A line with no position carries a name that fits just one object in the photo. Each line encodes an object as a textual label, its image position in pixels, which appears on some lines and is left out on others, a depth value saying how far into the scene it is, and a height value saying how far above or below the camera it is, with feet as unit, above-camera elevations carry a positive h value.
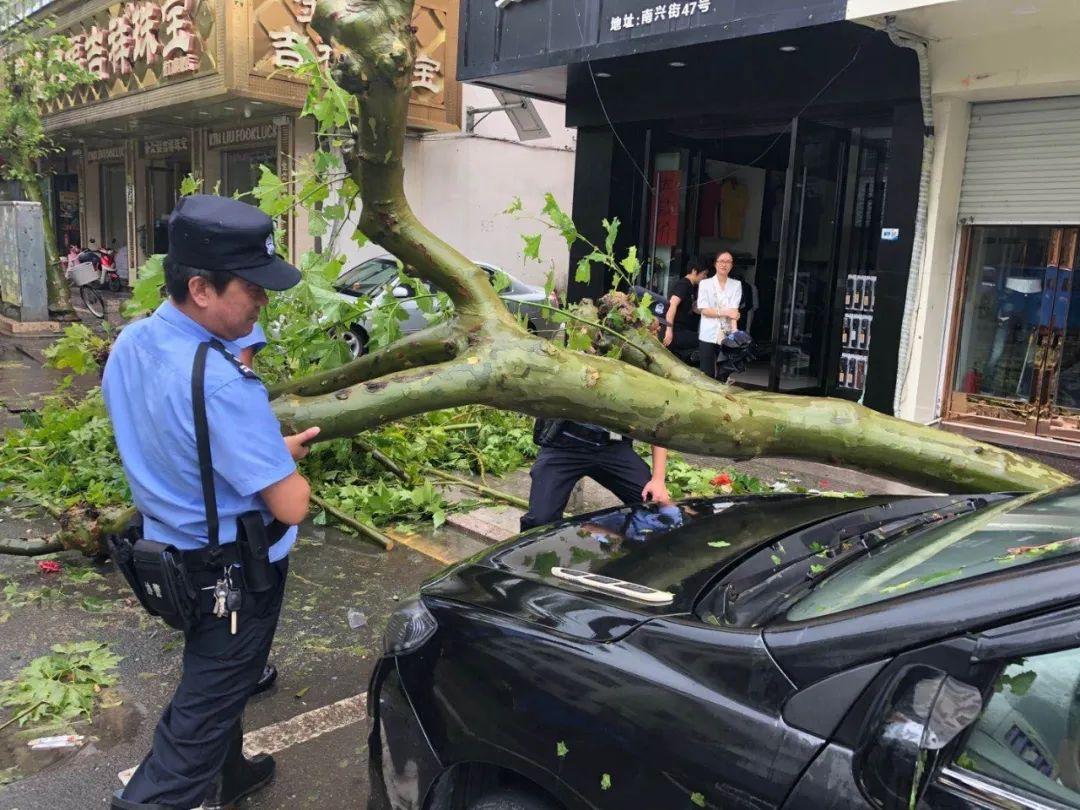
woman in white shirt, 30.66 -0.98
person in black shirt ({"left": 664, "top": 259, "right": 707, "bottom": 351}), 33.83 -1.38
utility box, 47.16 -1.02
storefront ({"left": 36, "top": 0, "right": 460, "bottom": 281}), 48.26 +9.64
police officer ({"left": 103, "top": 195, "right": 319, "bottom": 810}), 7.06 -1.63
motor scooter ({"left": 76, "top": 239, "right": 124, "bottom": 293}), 63.87 -1.69
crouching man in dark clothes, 12.98 -2.91
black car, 4.83 -2.64
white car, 34.32 -1.00
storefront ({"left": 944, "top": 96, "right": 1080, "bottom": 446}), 25.88 +0.55
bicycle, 53.52 -2.62
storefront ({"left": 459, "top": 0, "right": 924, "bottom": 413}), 27.94 +5.22
